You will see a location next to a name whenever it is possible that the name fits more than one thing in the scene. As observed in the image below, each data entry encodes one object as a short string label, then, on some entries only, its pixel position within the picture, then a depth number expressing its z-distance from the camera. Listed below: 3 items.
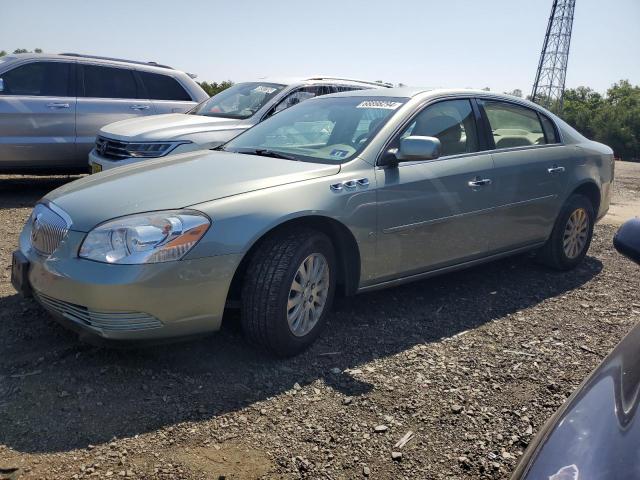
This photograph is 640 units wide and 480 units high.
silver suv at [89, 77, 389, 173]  6.71
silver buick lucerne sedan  3.04
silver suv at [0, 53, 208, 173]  7.58
